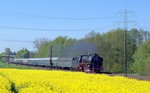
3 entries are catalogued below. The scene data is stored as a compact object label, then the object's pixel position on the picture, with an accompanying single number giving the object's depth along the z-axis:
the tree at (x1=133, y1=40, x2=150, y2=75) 70.16
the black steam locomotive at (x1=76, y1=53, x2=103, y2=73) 59.88
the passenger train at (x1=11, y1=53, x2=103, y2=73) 60.25
